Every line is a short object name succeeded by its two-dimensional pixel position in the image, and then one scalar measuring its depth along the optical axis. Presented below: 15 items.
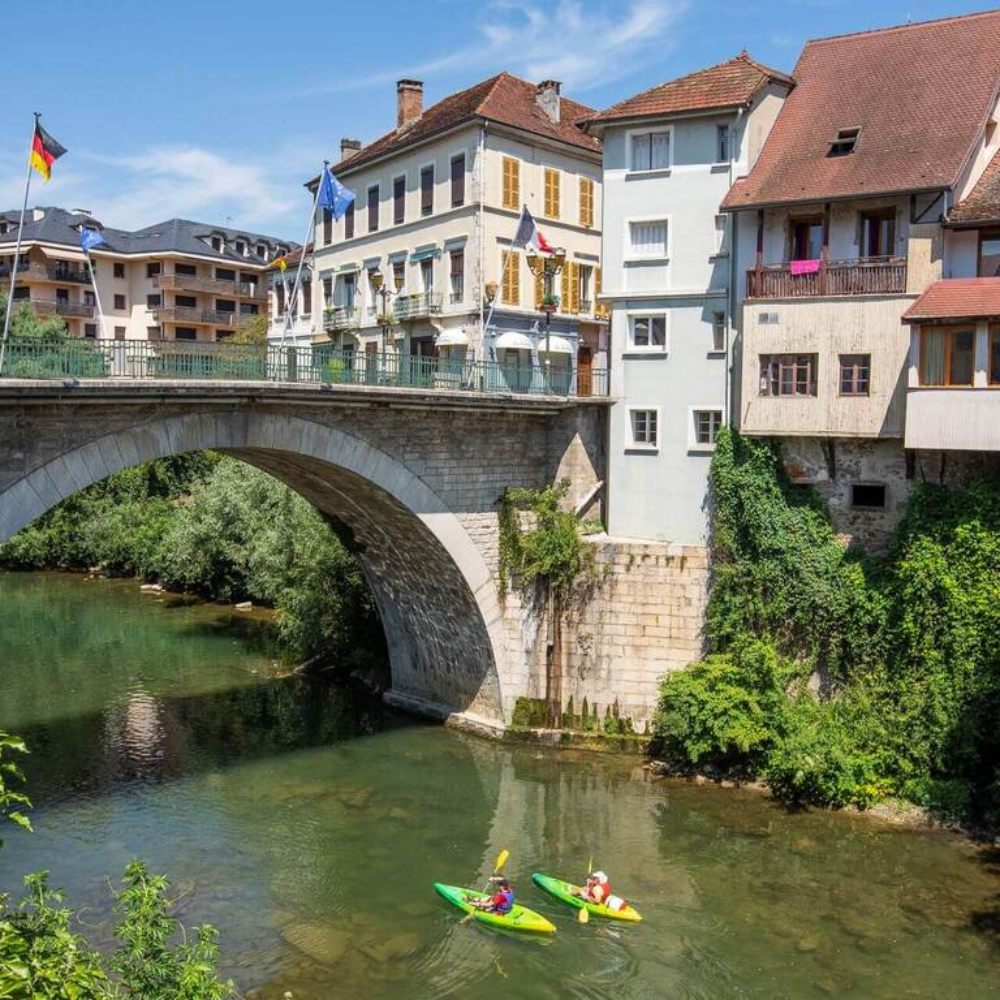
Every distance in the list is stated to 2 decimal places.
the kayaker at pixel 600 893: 17.06
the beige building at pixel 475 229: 29.80
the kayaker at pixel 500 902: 16.94
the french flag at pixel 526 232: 25.95
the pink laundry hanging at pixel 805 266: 22.45
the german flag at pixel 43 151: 18.77
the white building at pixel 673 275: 24.44
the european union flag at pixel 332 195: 23.88
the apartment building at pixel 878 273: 20.45
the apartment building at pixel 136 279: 57.38
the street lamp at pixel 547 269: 26.47
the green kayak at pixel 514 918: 16.75
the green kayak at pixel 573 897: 16.94
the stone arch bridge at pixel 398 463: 18.03
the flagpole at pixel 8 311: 16.67
